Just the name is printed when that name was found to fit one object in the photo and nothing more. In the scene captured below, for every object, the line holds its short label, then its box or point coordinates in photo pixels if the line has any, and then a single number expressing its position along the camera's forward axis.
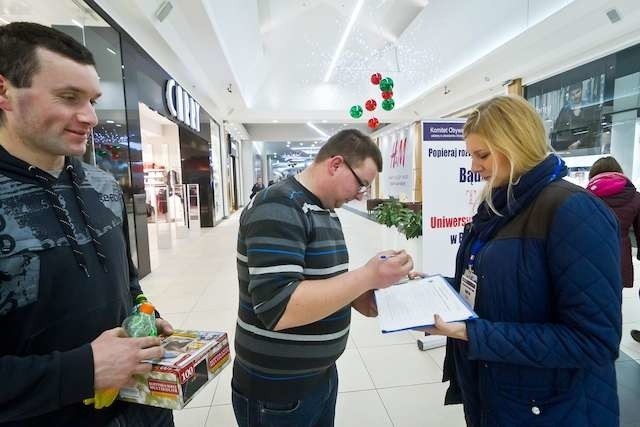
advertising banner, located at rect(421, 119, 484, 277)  2.57
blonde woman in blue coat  0.84
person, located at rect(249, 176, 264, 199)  13.74
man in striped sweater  0.86
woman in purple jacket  2.76
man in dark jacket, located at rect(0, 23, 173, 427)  0.70
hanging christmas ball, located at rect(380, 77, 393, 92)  6.11
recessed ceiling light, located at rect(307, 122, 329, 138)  16.05
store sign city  5.86
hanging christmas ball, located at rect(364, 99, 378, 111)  7.45
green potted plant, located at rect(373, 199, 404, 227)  3.76
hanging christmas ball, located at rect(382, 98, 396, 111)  6.77
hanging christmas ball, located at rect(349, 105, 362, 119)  8.70
